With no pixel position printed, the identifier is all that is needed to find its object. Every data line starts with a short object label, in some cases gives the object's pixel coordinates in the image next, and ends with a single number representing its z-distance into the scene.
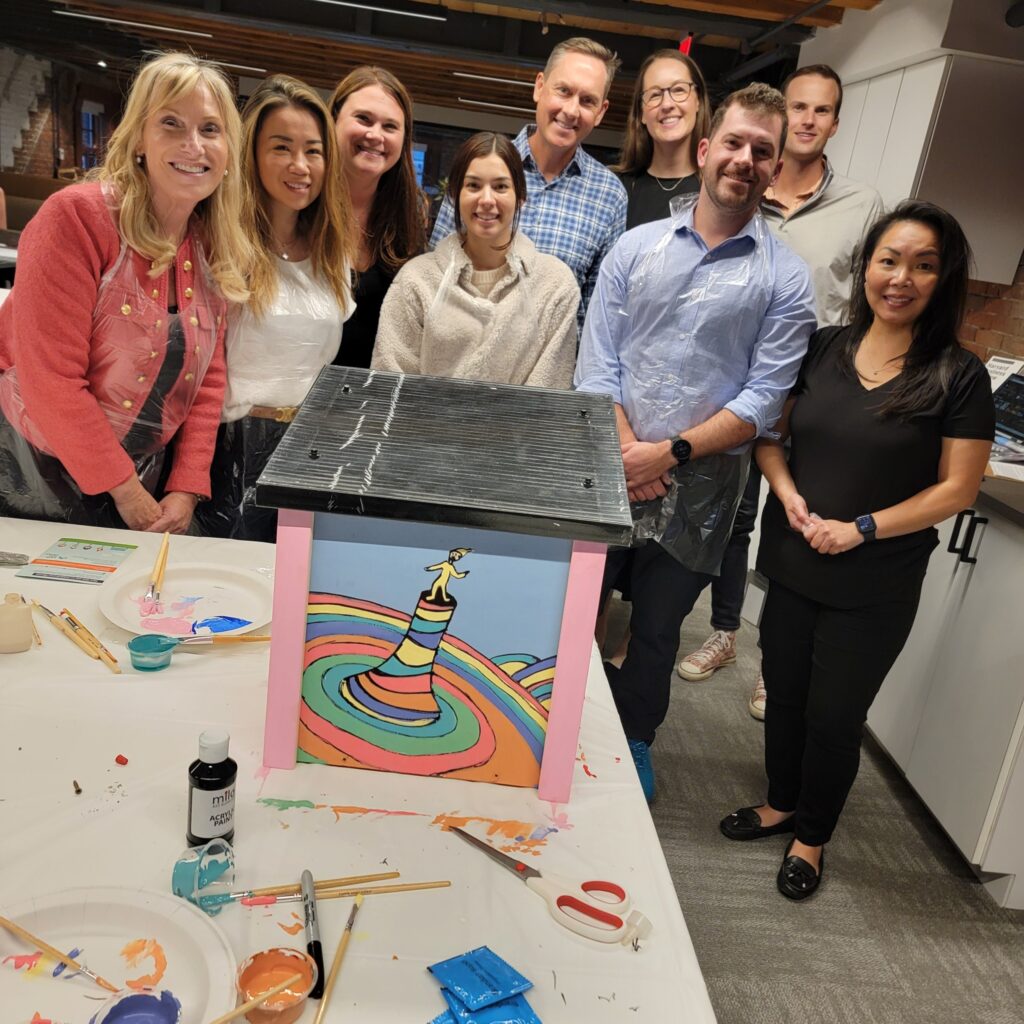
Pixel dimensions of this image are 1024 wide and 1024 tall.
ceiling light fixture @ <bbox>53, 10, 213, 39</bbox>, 6.75
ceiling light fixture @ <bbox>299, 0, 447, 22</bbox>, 5.28
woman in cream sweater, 1.92
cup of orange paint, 0.71
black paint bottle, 0.86
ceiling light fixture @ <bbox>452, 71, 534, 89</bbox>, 6.59
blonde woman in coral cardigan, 1.48
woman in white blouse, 1.78
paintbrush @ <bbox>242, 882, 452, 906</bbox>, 0.83
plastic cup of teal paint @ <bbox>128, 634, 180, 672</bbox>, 1.17
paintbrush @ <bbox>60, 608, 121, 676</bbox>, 1.17
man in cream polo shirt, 2.42
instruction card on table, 1.38
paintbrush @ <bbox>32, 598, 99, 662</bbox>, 1.19
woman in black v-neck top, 1.65
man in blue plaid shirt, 2.20
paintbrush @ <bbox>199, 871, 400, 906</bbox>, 0.82
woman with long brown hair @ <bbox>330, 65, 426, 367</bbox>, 2.04
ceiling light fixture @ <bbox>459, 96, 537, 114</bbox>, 7.89
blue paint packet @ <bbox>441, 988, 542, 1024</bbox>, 0.74
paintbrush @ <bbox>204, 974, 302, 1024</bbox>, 0.68
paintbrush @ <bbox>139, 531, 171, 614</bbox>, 1.32
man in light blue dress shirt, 1.78
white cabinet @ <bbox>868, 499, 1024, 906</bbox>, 2.00
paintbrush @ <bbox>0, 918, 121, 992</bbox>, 0.73
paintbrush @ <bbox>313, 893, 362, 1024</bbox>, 0.73
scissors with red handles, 0.84
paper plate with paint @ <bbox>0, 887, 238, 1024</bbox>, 0.71
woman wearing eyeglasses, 2.32
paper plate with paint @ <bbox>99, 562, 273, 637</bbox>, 1.28
